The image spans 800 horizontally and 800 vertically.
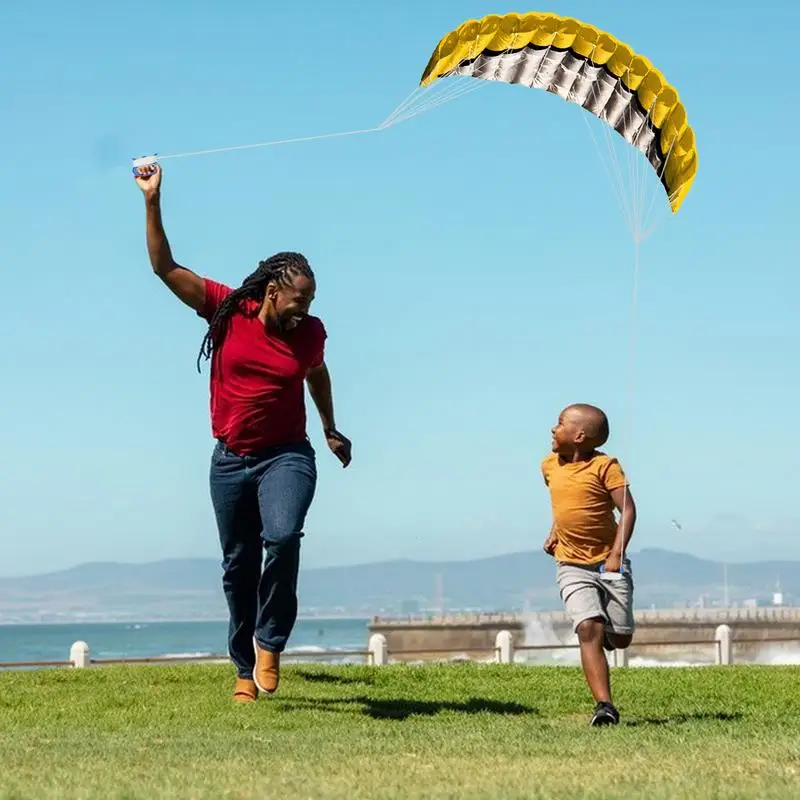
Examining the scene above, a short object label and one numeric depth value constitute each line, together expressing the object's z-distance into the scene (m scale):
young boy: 8.91
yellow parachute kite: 10.42
